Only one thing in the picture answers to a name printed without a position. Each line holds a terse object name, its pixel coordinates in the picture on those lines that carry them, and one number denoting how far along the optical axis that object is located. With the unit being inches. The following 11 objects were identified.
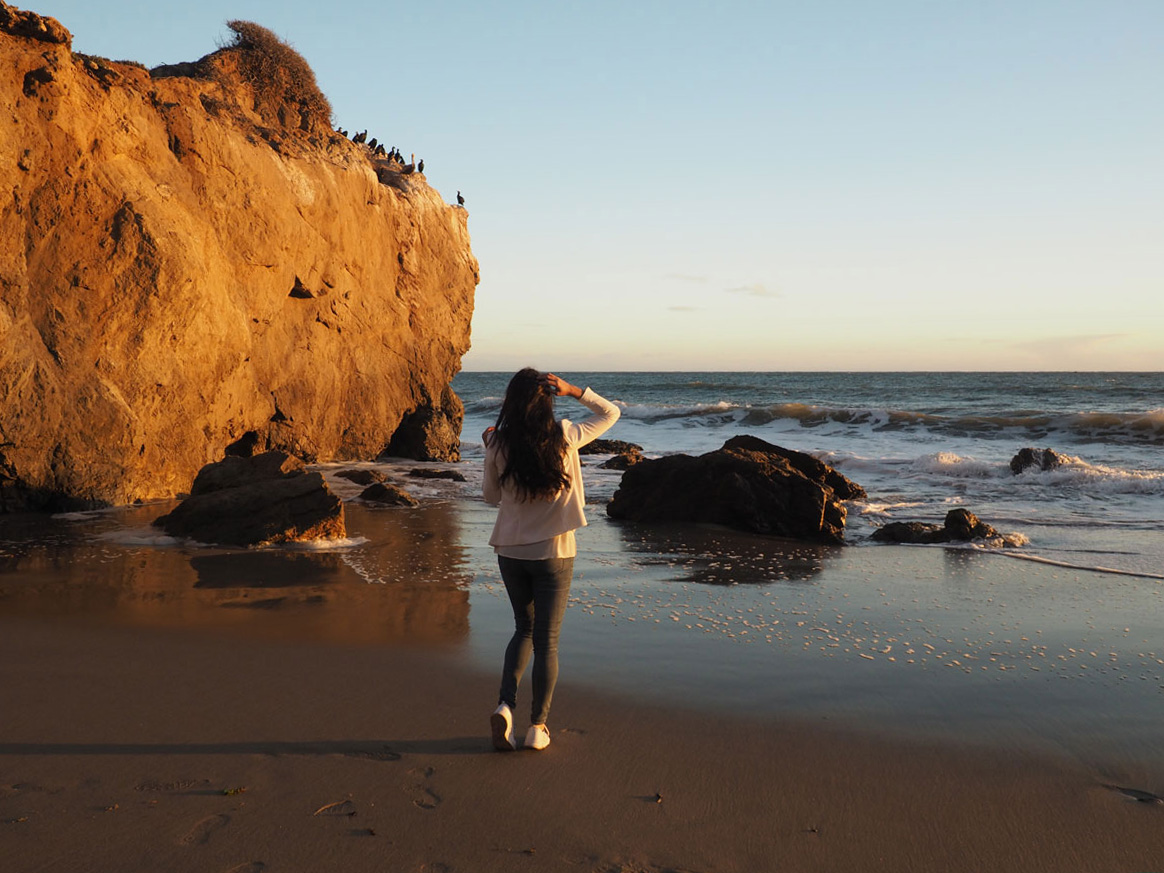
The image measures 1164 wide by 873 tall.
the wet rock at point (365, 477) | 547.5
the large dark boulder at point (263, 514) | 342.6
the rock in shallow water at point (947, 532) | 385.4
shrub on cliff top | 666.2
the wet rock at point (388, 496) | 482.6
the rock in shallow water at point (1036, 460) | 653.9
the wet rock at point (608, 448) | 852.0
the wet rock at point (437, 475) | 615.5
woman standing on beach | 154.3
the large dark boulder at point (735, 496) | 414.6
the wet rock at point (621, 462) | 704.4
